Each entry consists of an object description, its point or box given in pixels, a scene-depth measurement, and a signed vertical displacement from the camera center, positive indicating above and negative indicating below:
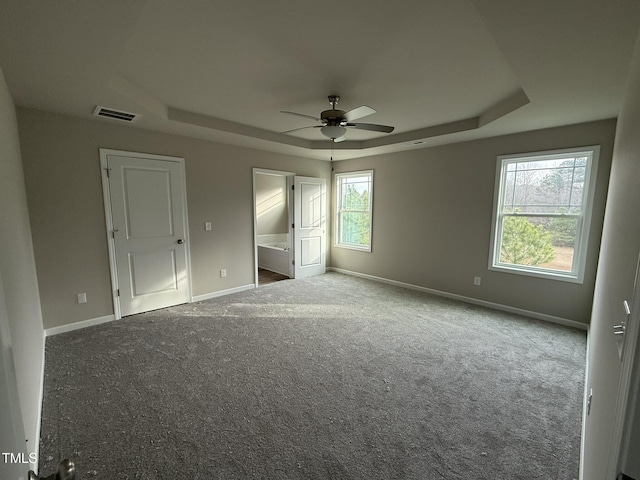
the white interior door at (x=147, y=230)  3.55 -0.35
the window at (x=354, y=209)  5.65 -0.10
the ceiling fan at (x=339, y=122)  2.74 +0.81
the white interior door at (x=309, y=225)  5.60 -0.43
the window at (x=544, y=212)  3.38 -0.09
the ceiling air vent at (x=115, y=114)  2.93 +0.93
